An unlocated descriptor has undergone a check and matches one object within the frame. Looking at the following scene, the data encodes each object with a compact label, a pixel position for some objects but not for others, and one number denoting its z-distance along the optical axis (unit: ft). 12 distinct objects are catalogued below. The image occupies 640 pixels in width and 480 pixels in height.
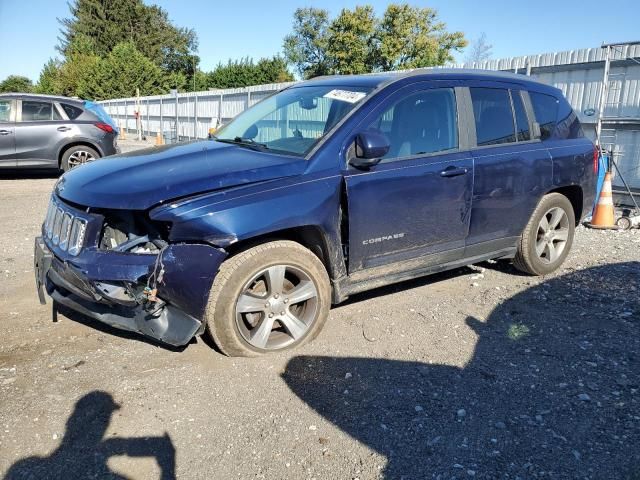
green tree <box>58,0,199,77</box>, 225.76
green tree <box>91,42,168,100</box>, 166.61
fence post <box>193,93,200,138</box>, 71.56
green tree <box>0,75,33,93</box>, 244.61
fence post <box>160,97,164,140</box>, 85.97
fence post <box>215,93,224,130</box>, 65.19
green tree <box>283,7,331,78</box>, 235.61
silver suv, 34.99
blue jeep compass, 10.44
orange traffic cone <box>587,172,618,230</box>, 24.97
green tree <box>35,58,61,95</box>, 192.24
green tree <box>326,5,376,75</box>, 156.46
